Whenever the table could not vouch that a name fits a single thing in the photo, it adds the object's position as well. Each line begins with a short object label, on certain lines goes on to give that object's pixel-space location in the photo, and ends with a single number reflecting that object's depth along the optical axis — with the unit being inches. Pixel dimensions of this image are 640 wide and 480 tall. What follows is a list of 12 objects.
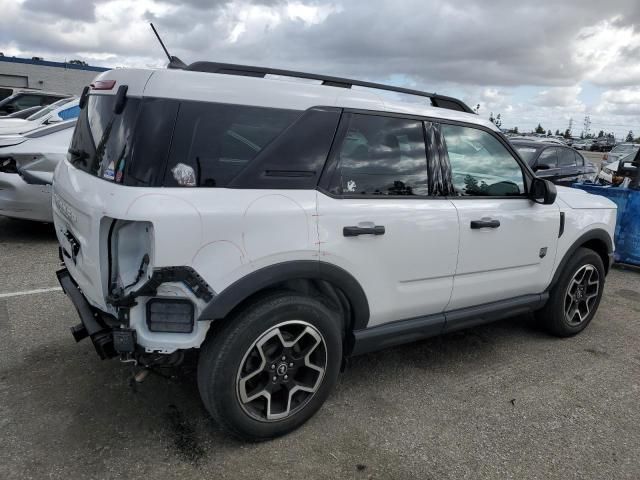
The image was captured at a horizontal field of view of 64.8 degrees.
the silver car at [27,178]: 240.8
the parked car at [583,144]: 2258.5
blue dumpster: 260.7
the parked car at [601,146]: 2083.7
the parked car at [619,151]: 688.4
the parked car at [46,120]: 370.2
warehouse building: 1695.4
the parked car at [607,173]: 446.3
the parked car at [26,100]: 657.0
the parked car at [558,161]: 371.6
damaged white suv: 92.8
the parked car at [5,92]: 938.8
